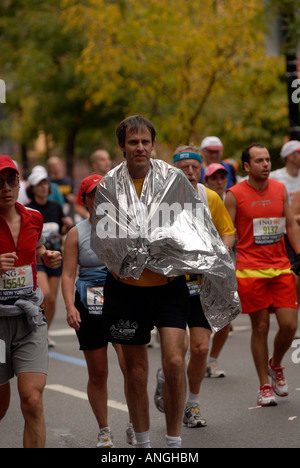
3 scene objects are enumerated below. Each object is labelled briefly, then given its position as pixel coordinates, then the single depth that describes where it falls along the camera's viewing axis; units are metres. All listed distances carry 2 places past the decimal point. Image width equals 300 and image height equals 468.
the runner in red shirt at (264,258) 13.36
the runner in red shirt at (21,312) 9.12
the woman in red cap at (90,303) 11.02
